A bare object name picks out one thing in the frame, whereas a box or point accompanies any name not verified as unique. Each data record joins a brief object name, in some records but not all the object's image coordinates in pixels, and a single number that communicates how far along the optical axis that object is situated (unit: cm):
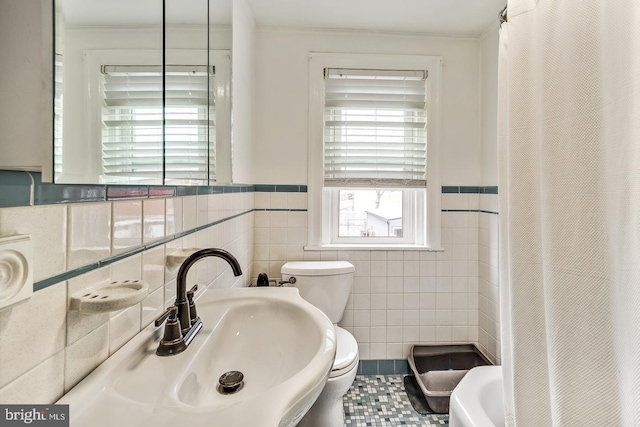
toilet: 161
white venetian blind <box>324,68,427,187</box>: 197
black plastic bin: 180
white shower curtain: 64
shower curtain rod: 94
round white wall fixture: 37
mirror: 50
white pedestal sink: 46
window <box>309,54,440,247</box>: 196
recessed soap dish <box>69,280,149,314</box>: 49
